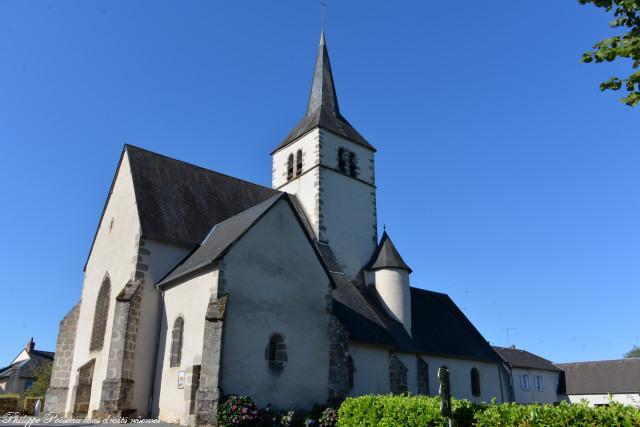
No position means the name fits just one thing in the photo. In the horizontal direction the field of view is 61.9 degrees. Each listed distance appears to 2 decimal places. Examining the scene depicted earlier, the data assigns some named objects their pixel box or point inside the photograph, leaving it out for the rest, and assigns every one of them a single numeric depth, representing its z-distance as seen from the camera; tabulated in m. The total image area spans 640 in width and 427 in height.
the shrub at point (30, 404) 23.92
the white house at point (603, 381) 36.31
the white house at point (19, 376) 46.00
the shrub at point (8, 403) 23.41
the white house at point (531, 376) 32.19
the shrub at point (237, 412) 13.92
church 15.87
